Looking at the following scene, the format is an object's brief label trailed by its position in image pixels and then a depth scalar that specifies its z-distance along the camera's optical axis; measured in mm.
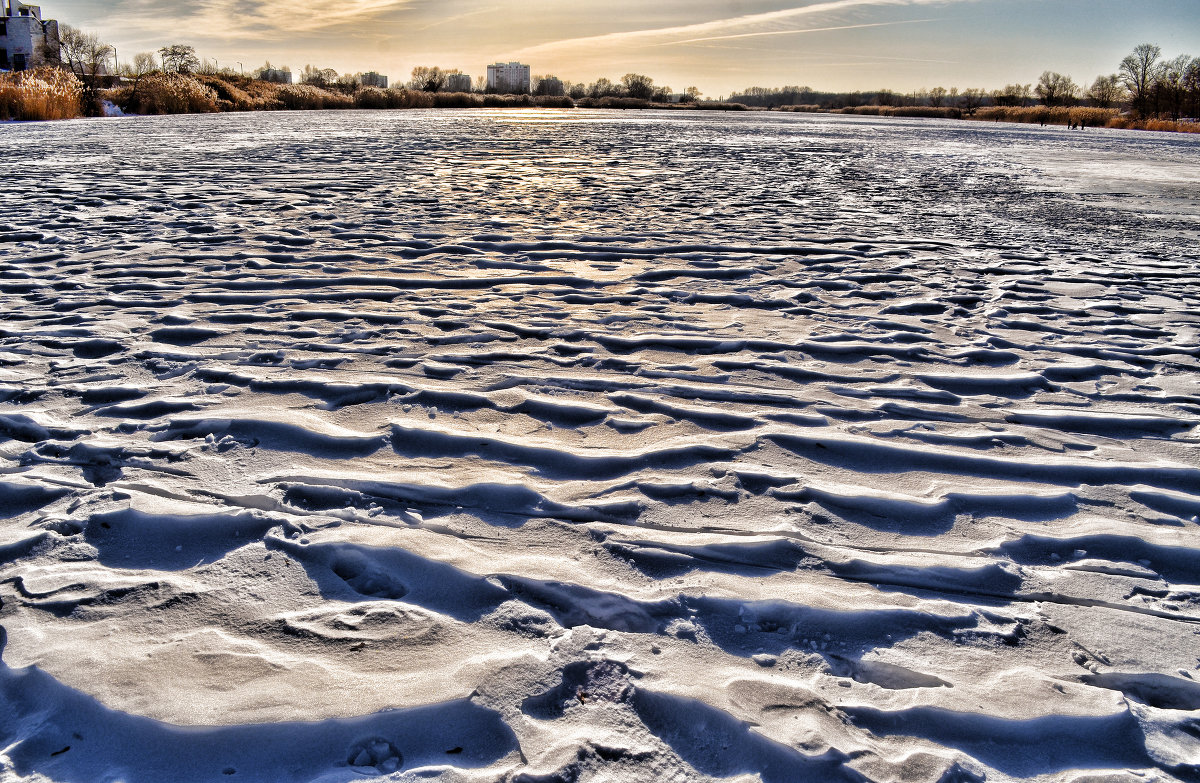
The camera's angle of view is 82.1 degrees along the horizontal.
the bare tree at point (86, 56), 23688
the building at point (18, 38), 58000
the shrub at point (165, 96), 26984
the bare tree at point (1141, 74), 56609
